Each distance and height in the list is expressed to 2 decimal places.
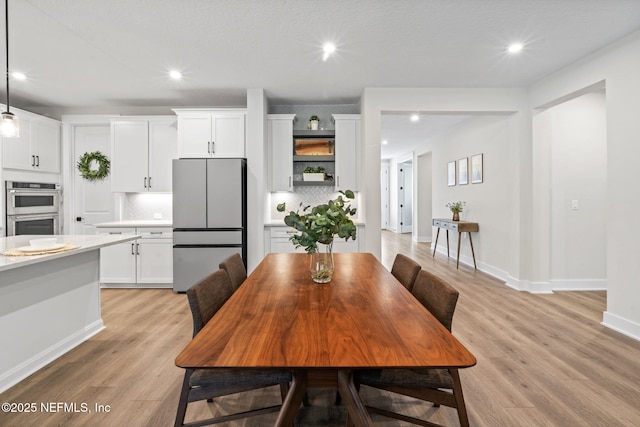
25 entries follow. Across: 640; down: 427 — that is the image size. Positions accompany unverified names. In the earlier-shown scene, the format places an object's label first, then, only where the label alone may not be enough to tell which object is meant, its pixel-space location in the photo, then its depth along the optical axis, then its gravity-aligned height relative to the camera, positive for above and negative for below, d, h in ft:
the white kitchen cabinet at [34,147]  13.14 +3.01
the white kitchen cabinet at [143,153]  14.58 +2.86
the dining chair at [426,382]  4.20 -2.30
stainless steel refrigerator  13.07 +0.03
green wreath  15.40 +2.37
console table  17.28 -0.75
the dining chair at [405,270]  6.03 -1.18
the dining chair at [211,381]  4.25 -2.33
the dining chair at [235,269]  6.36 -1.22
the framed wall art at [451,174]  20.54 +2.69
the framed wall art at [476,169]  17.17 +2.54
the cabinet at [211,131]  13.89 +3.70
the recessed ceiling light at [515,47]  9.62 +5.23
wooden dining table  2.97 -1.38
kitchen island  6.51 -2.19
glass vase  5.64 -0.97
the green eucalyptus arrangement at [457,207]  18.60 +0.40
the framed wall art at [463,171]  18.88 +2.64
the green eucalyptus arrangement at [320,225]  5.32 -0.20
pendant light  7.04 +2.01
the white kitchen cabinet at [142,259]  13.80 -2.01
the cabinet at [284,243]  13.80 -1.32
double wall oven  12.78 +0.26
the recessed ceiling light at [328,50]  9.65 +5.25
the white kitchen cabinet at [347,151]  14.55 +2.95
